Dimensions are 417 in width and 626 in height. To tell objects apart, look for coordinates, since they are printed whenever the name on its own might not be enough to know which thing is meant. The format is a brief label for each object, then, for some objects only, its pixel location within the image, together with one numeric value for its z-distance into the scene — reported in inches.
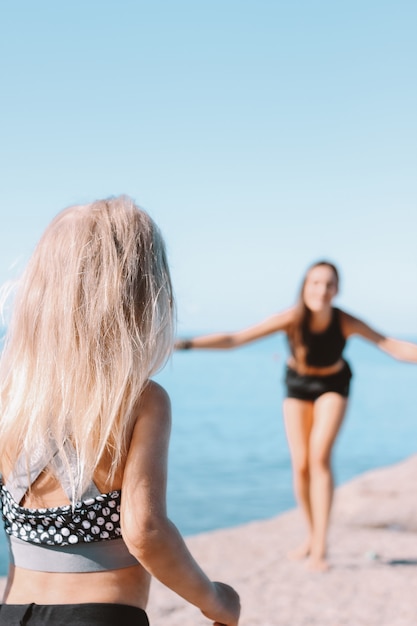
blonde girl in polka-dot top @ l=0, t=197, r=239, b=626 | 72.4
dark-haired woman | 213.0
